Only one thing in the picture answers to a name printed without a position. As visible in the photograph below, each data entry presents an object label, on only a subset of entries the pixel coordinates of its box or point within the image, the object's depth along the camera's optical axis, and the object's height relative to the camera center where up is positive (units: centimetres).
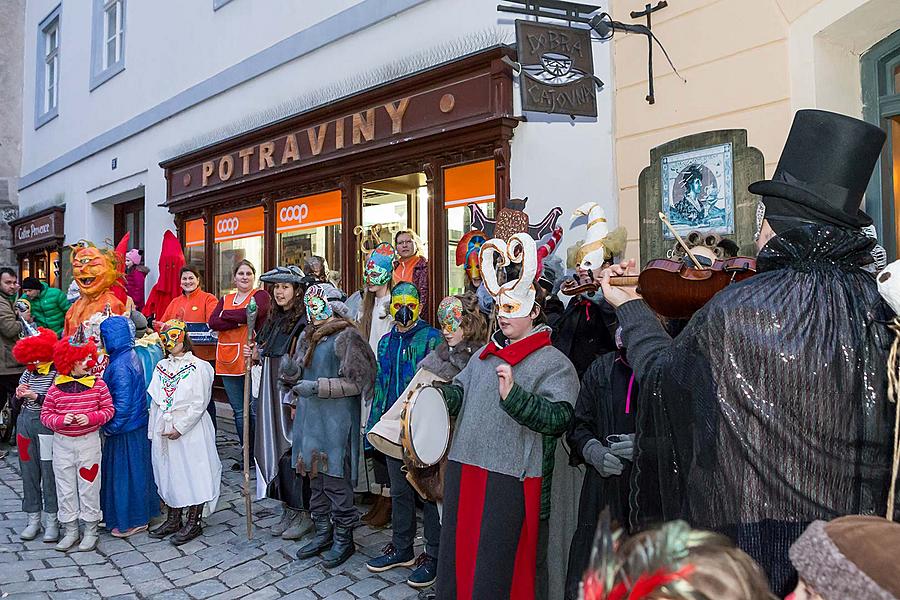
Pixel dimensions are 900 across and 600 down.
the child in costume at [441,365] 418 -29
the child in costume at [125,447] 538 -97
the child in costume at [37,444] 531 -92
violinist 170 -16
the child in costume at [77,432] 504 -79
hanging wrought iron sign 474 +165
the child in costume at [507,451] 315 -64
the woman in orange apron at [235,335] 697 -17
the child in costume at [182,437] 519 -86
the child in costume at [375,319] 542 -3
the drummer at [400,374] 453 -40
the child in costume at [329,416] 466 -66
